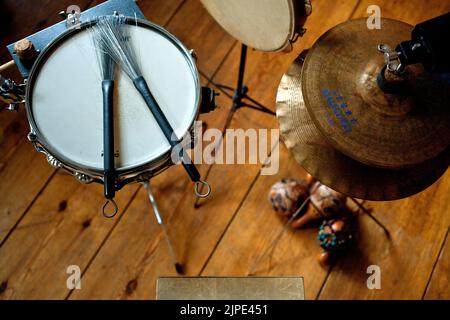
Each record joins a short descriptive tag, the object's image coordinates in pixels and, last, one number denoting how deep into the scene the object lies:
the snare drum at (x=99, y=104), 0.79
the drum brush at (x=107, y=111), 0.76
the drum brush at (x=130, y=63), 0.79
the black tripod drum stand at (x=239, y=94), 1.15
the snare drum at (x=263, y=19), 0.75
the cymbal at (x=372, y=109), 0.72
